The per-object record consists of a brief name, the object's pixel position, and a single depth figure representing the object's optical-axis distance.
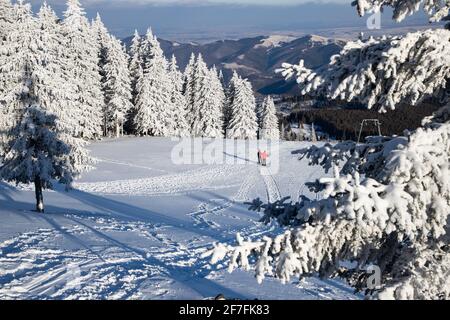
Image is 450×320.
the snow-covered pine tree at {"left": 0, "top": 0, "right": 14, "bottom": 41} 34.41
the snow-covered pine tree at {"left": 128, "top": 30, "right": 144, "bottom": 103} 60.09
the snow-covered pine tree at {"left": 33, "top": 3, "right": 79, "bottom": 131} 20.52
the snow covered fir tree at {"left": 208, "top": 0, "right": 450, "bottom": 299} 4.29
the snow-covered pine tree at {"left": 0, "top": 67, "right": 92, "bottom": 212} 20.08
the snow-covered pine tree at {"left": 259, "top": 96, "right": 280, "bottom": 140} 79.00
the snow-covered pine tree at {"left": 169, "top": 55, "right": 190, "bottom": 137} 66.00
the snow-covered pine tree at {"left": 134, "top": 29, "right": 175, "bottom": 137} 57.94
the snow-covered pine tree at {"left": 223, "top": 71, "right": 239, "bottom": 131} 73.12
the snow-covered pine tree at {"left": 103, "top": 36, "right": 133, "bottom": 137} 53.84
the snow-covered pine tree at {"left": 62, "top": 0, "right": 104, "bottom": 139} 47.94
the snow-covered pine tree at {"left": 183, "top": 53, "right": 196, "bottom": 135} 71.06
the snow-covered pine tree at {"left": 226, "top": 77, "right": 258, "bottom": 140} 69.94
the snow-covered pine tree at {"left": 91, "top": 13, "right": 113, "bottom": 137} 55.75
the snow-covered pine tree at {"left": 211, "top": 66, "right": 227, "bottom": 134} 69.56
